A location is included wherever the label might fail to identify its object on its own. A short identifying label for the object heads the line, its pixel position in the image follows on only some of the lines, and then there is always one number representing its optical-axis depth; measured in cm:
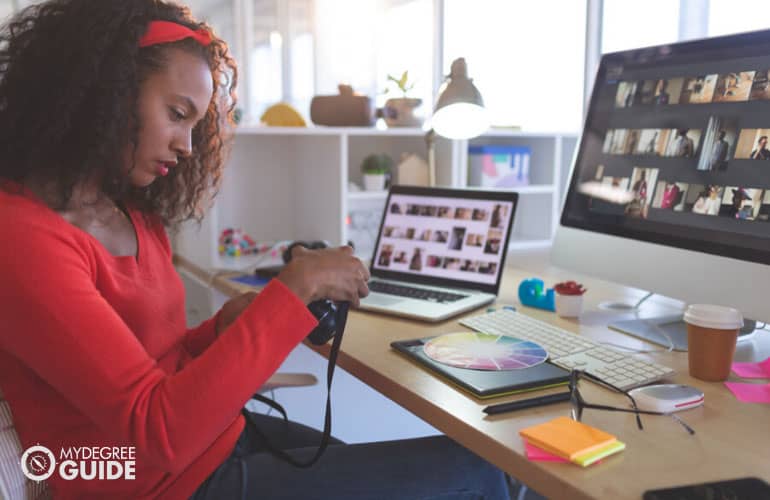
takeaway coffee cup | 90
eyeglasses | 78
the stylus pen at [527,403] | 80
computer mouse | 80
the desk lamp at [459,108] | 150
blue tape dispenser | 130
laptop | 137
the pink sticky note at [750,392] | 85
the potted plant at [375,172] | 209
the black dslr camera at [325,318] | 91
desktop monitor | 102
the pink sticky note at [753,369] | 94
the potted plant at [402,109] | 209
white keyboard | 91
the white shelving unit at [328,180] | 196
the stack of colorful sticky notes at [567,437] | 68
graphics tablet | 85
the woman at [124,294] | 74
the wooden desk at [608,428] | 65
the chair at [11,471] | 80
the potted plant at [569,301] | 125
